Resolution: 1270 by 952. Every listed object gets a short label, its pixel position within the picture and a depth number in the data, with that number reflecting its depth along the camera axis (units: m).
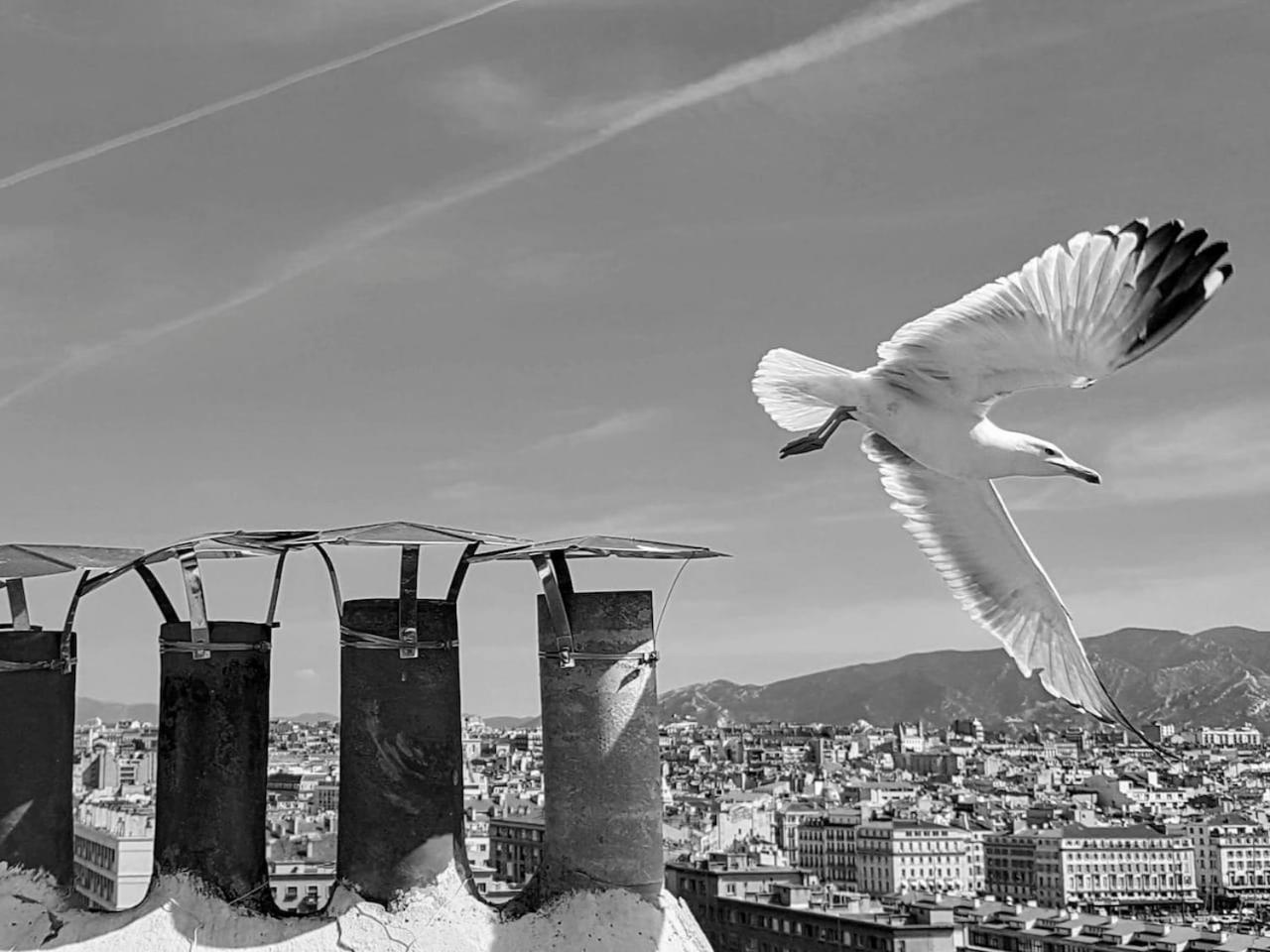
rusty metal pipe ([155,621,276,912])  5.57
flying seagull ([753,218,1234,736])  4.73
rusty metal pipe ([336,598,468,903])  5.52
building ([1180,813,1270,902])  92.31
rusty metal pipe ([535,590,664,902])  5.56
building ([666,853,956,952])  52.69
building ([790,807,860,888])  88.81
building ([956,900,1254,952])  55.88
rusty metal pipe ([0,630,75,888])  5.64
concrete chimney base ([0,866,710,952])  5.39
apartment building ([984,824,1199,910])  87.12
